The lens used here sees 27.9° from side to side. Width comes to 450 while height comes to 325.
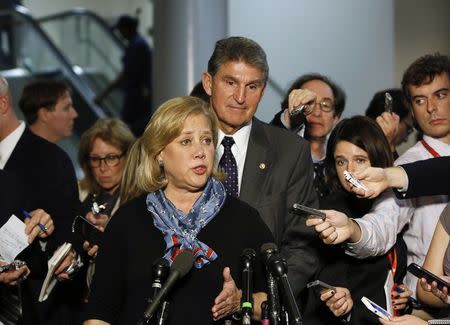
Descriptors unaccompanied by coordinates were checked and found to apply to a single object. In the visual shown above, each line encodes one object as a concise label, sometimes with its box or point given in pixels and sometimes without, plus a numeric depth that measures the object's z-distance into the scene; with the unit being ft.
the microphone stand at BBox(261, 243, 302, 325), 9.25
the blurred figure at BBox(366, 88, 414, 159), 17.81
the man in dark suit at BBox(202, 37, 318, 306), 12.82
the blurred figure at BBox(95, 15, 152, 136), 32.01
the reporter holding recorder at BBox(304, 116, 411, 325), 12.75
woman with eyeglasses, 17.30
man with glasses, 16.55
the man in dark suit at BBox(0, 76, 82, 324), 14.76
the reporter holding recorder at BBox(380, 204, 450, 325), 11.65
